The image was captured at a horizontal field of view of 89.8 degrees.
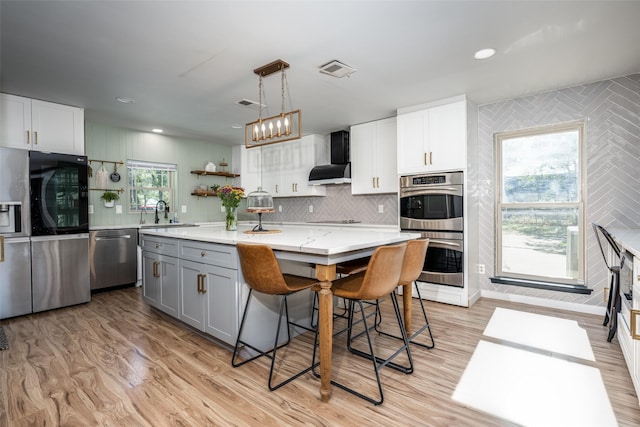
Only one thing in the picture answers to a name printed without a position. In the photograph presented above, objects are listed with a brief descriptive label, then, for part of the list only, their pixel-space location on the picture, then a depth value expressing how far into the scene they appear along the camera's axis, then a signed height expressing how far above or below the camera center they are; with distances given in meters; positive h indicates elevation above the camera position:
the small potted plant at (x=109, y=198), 4.80 +0.23
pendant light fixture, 2.81 +0.83
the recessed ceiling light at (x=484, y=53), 2.63 +1.30
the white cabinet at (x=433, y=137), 3.69 +0.88
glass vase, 3.17 -0.08
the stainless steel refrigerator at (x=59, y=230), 3.55 -0.18
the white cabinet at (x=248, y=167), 6.34 +0.90
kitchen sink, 4.92 -0.20
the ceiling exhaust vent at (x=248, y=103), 3.80 +1.32
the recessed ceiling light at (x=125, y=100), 3.63 +1.31
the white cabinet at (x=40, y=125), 3.46 +1.02
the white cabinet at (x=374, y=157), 4.62 +0.80
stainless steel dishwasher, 4.39 -0.62
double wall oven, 3.71 -0.11
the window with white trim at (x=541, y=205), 3.51 +0.04
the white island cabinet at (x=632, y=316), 1.51 -0.62
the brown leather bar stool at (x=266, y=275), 1.98 -0.40
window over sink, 5.20 +0.49
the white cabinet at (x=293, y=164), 5.69 +0.87
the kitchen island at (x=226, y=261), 1.90 -0.40
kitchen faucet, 5.49 +0.13
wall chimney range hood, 5.05 +0.71
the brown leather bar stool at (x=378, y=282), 1.84 -0.43
